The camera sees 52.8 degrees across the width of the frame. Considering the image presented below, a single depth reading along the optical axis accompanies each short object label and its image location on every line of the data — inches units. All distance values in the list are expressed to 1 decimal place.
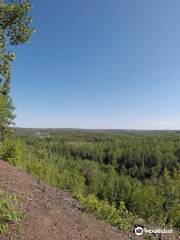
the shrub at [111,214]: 318.1
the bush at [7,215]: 207.7
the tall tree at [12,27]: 247.1
